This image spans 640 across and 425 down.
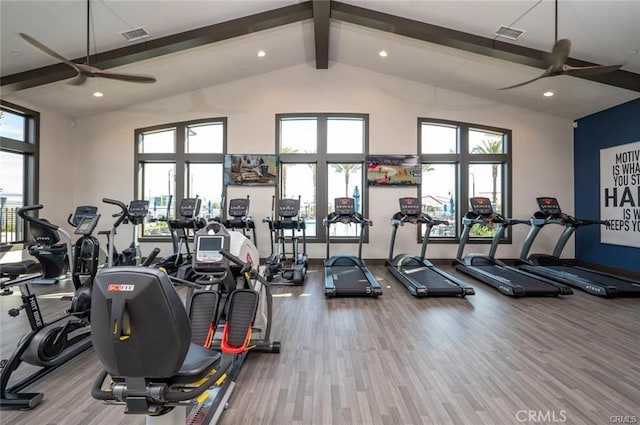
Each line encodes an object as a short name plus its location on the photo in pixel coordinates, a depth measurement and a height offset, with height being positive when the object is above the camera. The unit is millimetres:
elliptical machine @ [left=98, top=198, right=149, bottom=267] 5513 -536
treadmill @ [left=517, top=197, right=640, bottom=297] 4793 -1071
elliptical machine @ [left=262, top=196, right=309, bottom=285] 5781 -654
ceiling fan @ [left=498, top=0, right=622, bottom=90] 3791 +2034
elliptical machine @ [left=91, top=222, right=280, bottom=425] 1271 -597
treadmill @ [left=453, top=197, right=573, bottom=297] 4785 -1086
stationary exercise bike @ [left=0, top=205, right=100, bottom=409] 2215 -1000
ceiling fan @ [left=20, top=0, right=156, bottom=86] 4239 +2021
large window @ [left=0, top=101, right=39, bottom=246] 6000 +983
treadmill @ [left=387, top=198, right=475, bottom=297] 4777 -1091
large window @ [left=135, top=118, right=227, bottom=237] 7582 +1208
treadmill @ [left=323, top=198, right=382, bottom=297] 4793 -1093
